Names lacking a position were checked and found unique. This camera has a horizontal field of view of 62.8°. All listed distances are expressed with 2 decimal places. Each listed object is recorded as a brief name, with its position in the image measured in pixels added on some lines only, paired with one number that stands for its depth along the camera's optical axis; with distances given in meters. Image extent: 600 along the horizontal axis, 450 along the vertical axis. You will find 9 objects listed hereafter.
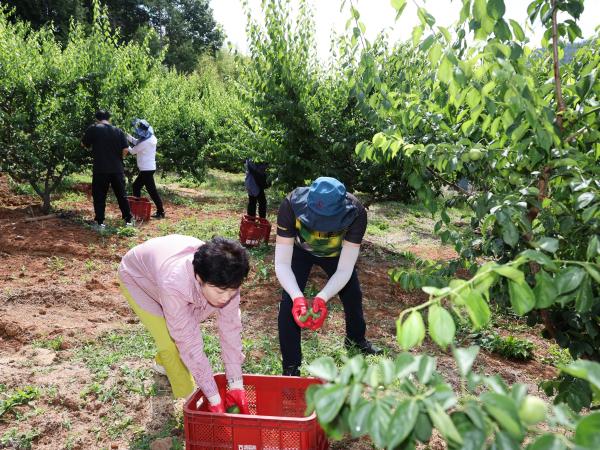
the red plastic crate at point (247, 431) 2.10
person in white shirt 8.46
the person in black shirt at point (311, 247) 2.77
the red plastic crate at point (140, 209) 8.32
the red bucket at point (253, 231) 6.87
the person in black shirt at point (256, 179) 7.58
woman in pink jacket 2.27
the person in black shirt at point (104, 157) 7.19
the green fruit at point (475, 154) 1.78
